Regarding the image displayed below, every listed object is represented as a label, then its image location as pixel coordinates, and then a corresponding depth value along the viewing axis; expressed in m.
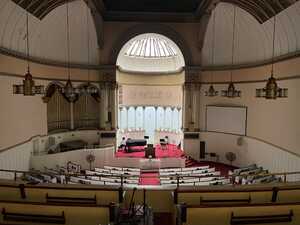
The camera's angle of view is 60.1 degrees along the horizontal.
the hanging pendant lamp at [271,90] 7.80
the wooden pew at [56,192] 5.48
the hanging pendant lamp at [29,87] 7.37
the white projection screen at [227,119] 16.06
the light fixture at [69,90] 9.76
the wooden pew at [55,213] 4.61
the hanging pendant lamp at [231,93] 11.12
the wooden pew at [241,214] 4.65
